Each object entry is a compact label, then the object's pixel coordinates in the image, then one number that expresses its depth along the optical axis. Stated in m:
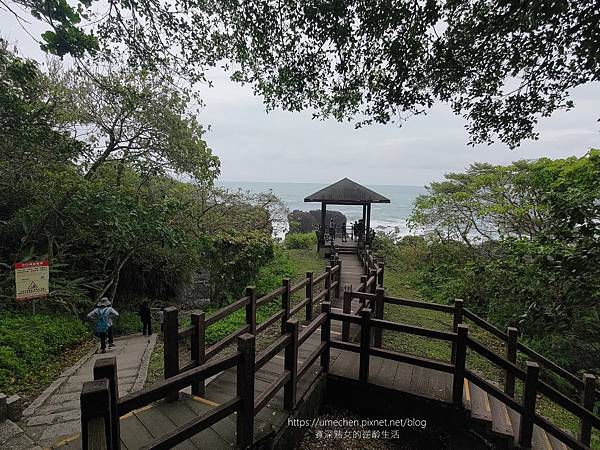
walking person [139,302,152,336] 7.31
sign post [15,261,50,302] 5.59
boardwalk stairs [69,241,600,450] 1.92
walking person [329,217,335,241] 15.06
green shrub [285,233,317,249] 18.55
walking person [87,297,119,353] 5.96
